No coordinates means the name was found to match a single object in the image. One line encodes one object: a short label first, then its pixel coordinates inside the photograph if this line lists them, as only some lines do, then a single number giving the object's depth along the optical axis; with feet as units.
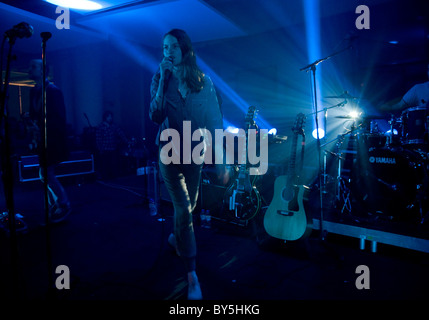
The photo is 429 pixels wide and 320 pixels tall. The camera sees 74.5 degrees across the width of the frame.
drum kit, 9.64
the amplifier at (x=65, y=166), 19.03
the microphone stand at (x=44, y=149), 5.91
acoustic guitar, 9.61
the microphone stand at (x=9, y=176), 5.74
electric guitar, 11.57
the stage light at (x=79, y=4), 15.80
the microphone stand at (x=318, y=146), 8.88
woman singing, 6.34
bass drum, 9.60
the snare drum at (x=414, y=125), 10.00
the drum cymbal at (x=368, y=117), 11.10
